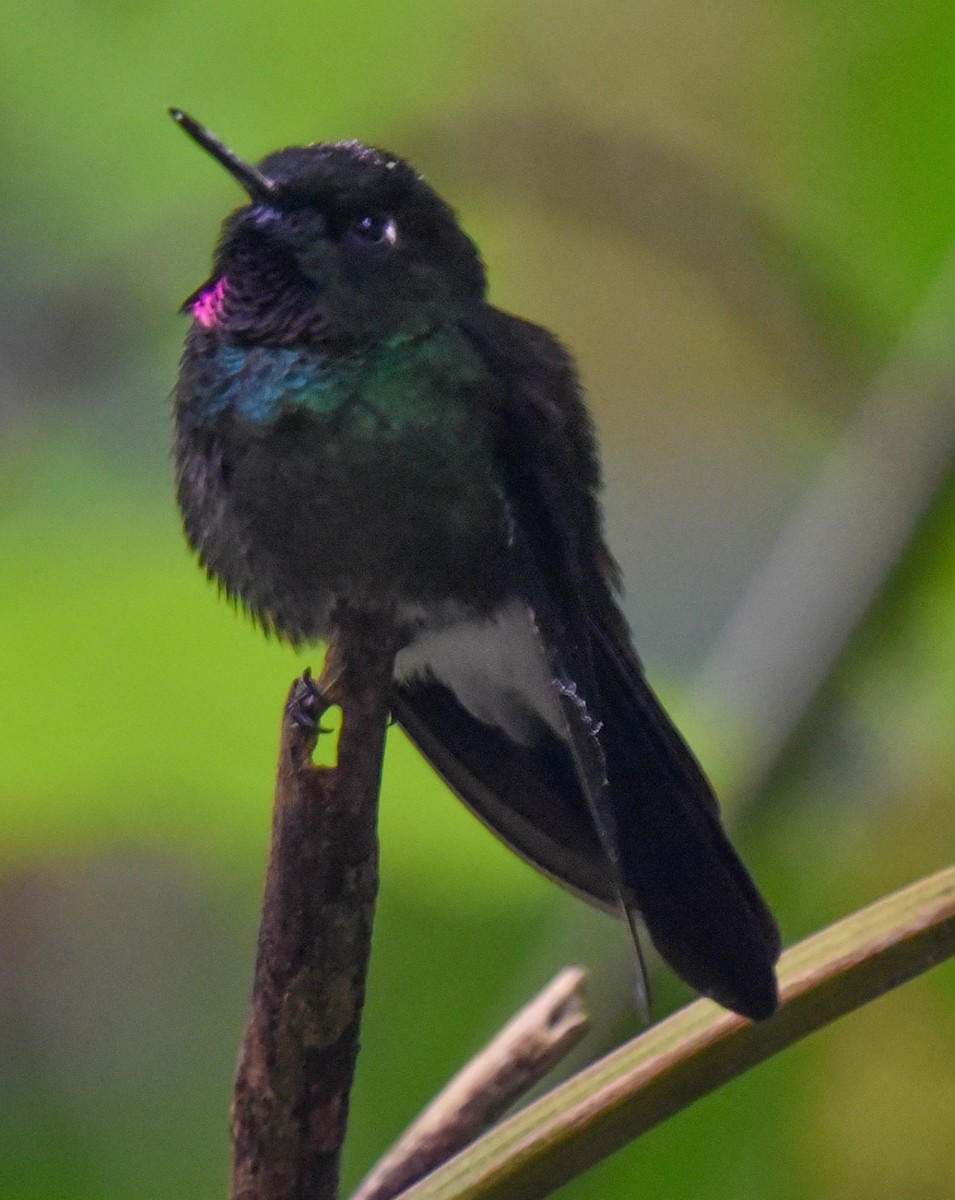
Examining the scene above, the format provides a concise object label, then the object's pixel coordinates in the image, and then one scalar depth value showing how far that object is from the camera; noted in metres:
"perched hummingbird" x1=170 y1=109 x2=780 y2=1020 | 2.02
